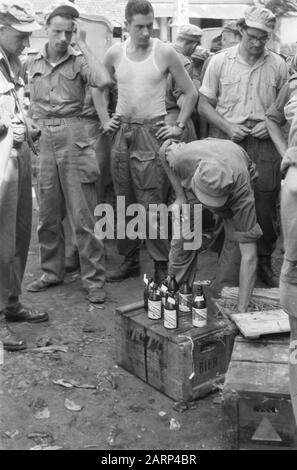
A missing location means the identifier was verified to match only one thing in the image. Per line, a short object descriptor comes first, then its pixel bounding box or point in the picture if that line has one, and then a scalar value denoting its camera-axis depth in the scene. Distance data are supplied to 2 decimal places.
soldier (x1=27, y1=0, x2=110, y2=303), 5.82
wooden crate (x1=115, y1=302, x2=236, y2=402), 4.28
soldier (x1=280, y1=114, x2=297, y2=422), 2.78
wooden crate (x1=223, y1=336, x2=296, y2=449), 3.61
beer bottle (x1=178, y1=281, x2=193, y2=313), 4.73
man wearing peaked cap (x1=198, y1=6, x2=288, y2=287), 5.83
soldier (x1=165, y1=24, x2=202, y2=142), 6.66
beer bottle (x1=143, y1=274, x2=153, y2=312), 4.76
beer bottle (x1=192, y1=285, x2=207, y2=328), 4.48
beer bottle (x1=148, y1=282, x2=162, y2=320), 4.60
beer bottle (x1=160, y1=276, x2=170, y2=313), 4.62
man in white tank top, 6.05
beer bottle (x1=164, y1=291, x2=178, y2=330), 4.45
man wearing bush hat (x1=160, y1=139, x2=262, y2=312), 4.58
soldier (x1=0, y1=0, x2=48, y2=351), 4.87
